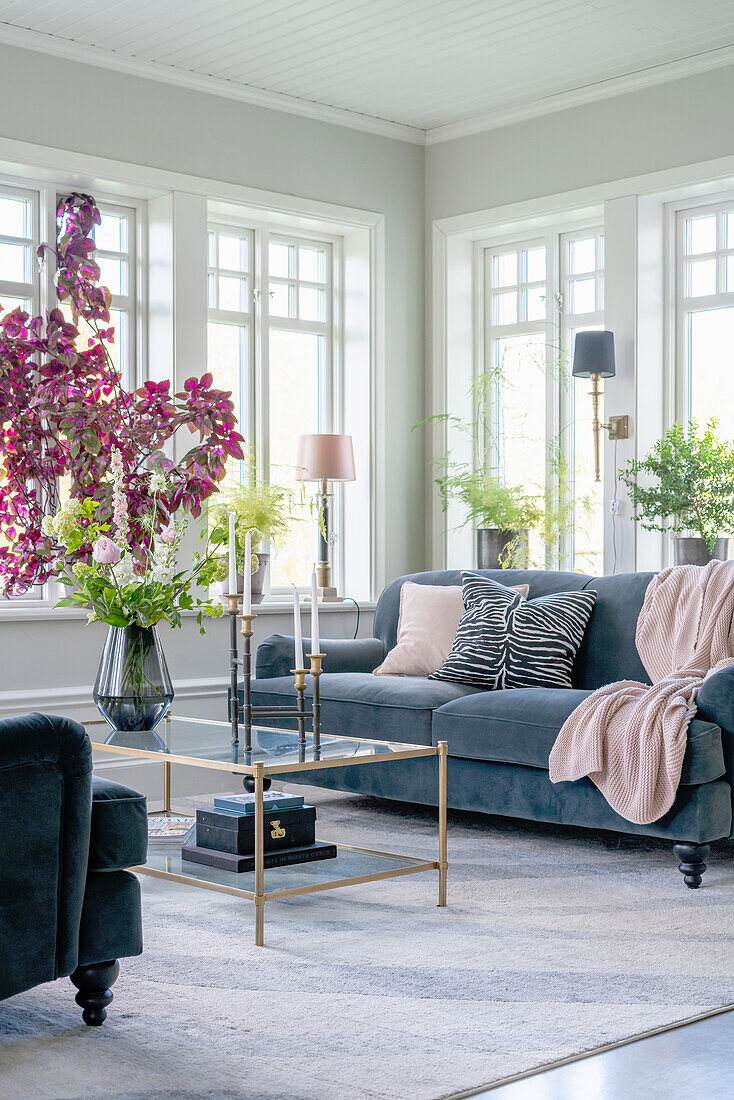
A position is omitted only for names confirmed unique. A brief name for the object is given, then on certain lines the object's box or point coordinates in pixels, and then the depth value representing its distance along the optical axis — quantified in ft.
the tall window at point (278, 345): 19.95
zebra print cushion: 15.33
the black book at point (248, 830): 11.09
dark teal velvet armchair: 7.64
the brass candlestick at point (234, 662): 11.83
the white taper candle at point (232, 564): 11.46
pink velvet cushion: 16.62
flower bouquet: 12.37
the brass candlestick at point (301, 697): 11.21
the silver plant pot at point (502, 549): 19.65
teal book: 11.26
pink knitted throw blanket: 12.33
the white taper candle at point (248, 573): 11.36
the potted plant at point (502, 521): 19.66
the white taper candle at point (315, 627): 11.21
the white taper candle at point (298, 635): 11.28
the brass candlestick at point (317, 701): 11.30
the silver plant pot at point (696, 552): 17.06
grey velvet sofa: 12.35
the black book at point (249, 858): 10.95
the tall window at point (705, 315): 18.52
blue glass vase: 12.36
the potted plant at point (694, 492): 17.12
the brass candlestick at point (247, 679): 11.41
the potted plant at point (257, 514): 18.92
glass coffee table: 10.55
